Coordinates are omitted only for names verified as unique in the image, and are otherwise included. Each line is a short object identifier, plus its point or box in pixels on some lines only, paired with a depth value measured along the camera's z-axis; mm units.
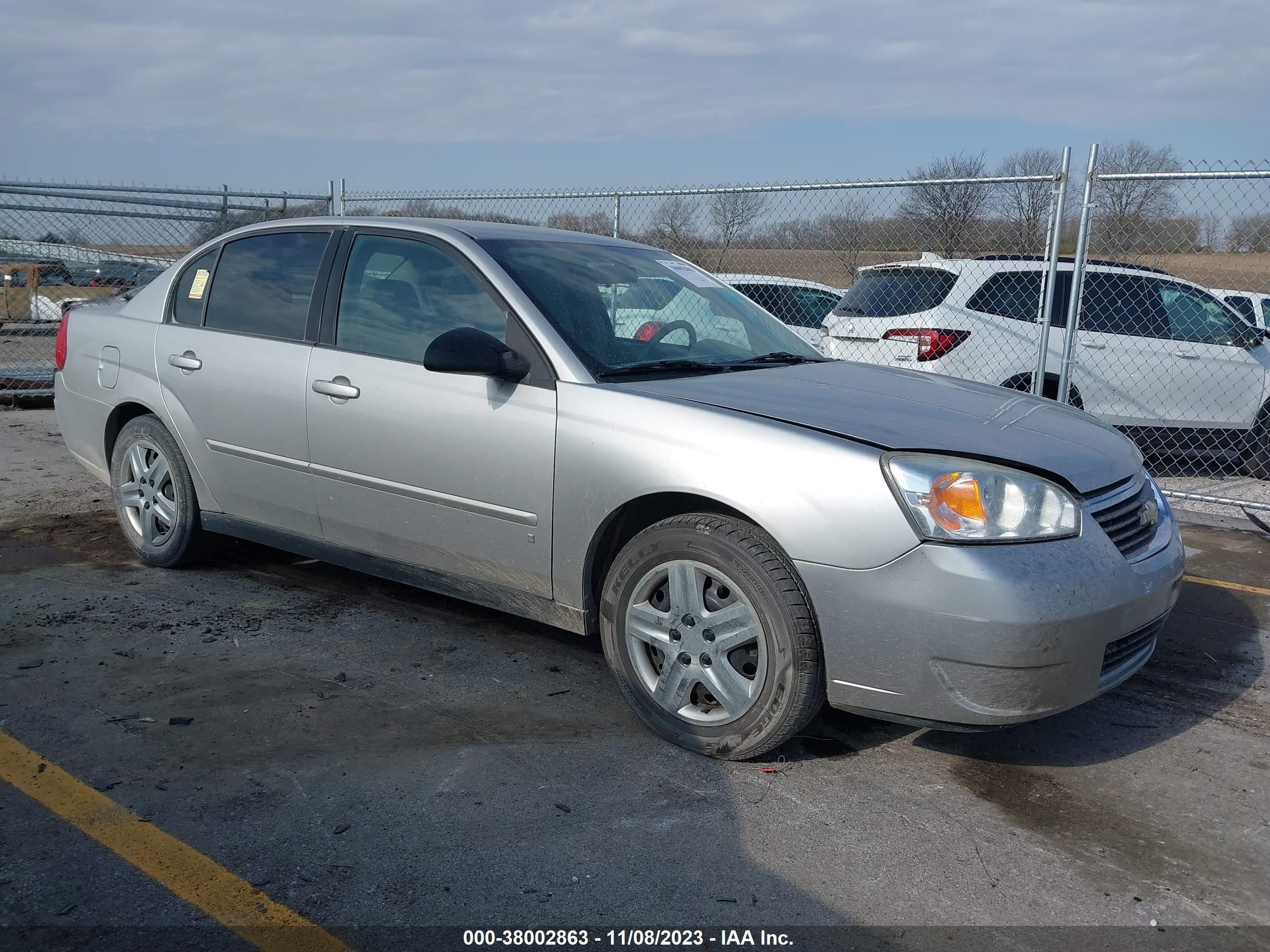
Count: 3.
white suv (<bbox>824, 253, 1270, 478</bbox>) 8102
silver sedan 3074
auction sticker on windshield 4738
